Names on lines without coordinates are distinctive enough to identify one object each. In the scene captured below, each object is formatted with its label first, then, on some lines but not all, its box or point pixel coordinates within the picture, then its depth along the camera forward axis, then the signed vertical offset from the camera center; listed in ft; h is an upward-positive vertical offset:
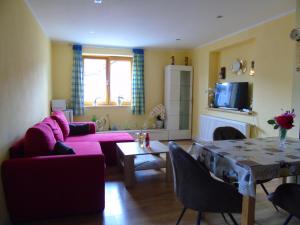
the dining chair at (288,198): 5.71 -2.67
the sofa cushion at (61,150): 8.21 -2.02
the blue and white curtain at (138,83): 19.56 +0.89
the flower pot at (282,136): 7.16 -1.31
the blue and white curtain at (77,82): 18.10 +0.88
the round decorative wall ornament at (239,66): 15.00 +1.81
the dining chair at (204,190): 5.67 -2.38
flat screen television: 14.44 -0.08
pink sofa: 7.09 -2.76
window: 19.21 +1.11
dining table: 5.32 -1.67
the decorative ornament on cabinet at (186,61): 20.30 +2.85
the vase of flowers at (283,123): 6.93 -0.88
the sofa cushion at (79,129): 14.62 -2.27
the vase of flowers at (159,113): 20.18 -1.69
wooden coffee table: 10.21 -2.91
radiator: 13.69 -2.07
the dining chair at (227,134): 8.91 -1.54
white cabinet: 19.57 -0.58
